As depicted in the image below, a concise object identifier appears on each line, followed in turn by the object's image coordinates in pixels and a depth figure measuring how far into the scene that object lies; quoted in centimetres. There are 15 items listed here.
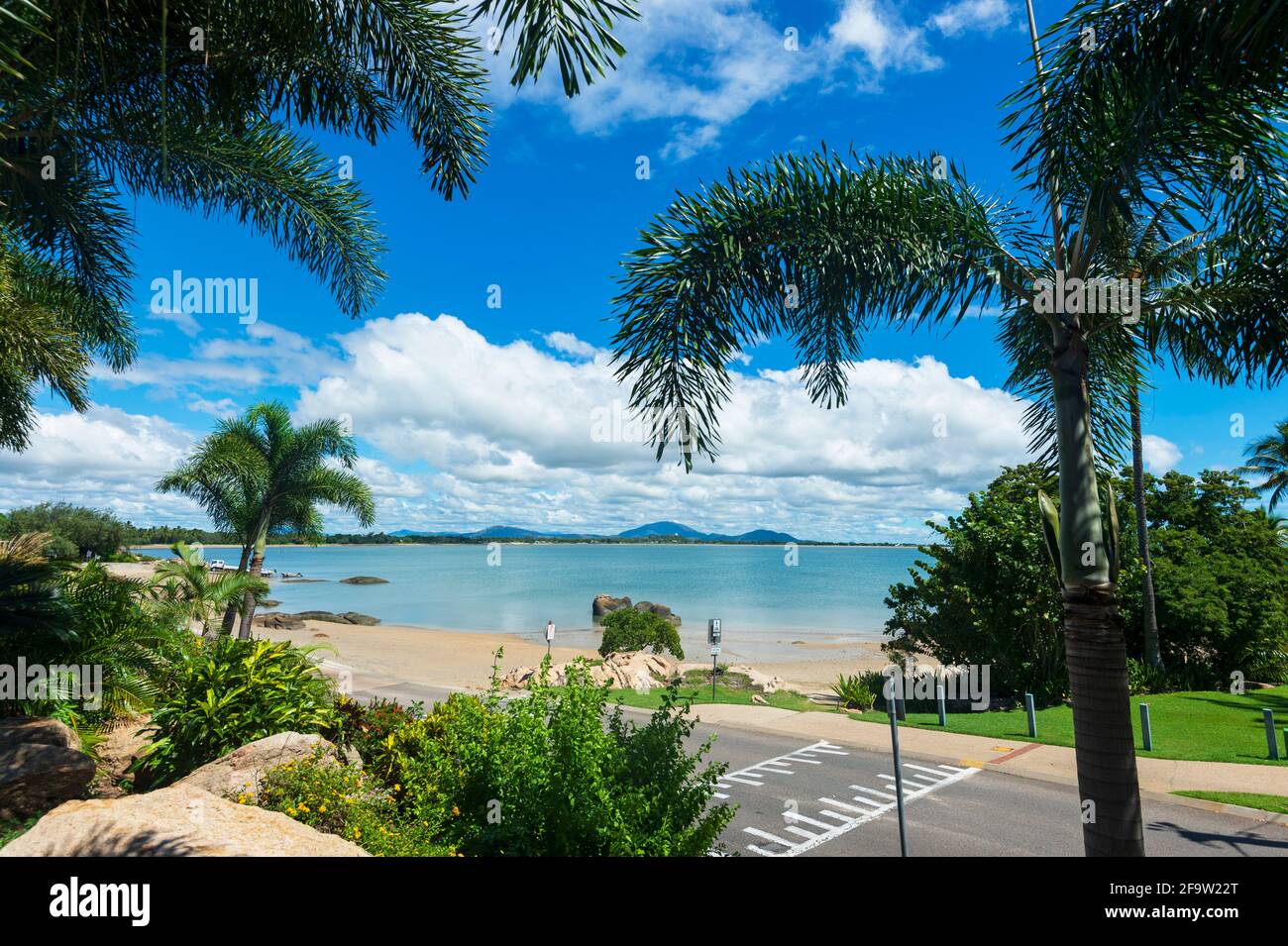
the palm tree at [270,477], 2050
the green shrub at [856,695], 1741
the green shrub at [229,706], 710
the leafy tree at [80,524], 6252
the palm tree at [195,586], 1448
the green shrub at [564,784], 484
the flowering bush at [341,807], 556
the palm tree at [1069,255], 431
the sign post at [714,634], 1833
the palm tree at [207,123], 588
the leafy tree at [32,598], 722
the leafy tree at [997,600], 1727
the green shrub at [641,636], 2777
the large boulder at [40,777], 622
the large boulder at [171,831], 410
